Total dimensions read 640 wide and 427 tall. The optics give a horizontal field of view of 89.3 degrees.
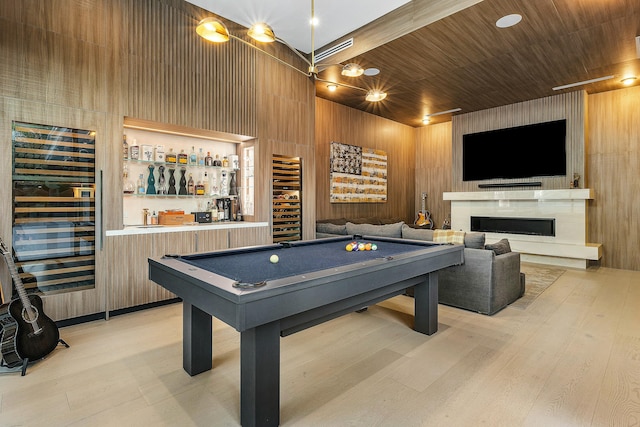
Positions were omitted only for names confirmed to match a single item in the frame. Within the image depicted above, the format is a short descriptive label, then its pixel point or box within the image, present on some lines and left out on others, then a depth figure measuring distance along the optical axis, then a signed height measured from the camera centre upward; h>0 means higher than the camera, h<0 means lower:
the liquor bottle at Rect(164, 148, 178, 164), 4.25 +0.75
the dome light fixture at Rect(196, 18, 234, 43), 2.49 +1.44
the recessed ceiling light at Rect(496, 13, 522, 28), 3.68 +2.24
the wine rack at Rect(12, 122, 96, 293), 2.97 +0.08
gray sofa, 3.49 -0.71
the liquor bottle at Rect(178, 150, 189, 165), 4.35 +0.75
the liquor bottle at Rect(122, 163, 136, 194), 3.97 +0.38
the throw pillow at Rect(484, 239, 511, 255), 3.67 -0.40
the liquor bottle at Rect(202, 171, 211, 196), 4.69 +0.45
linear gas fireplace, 6.37 -0.26
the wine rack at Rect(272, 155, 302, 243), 4.95 +0.24
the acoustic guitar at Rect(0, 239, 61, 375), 2.35 -0.88
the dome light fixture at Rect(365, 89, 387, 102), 3.75 +1.37
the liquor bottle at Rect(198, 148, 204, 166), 4.59 +0.80
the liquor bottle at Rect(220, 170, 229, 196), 4.86 +0.44
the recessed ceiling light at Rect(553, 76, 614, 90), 5.46 +2.27
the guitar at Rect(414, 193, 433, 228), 8.38 -0.11
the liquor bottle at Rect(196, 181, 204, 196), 4.55 +0.35
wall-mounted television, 6.32 +1.28
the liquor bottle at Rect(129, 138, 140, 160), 3.94 +0.78
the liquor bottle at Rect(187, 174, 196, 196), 4.51 +0.38
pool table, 1.60 -0.44
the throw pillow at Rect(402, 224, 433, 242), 3.82 -0.25
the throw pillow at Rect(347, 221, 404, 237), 4.00 -0.22
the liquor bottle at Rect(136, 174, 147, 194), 4.06 +0.36
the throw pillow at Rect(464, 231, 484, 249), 3.65 -0.31
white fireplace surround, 5.95 -0.07
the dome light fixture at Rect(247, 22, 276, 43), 2.68 +1.51
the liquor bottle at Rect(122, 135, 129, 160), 3.90 +0.78
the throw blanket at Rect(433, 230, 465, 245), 3.64 -0.27
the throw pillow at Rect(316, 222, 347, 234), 5.16 -0.25
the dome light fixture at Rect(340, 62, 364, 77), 3.25 +1.45
